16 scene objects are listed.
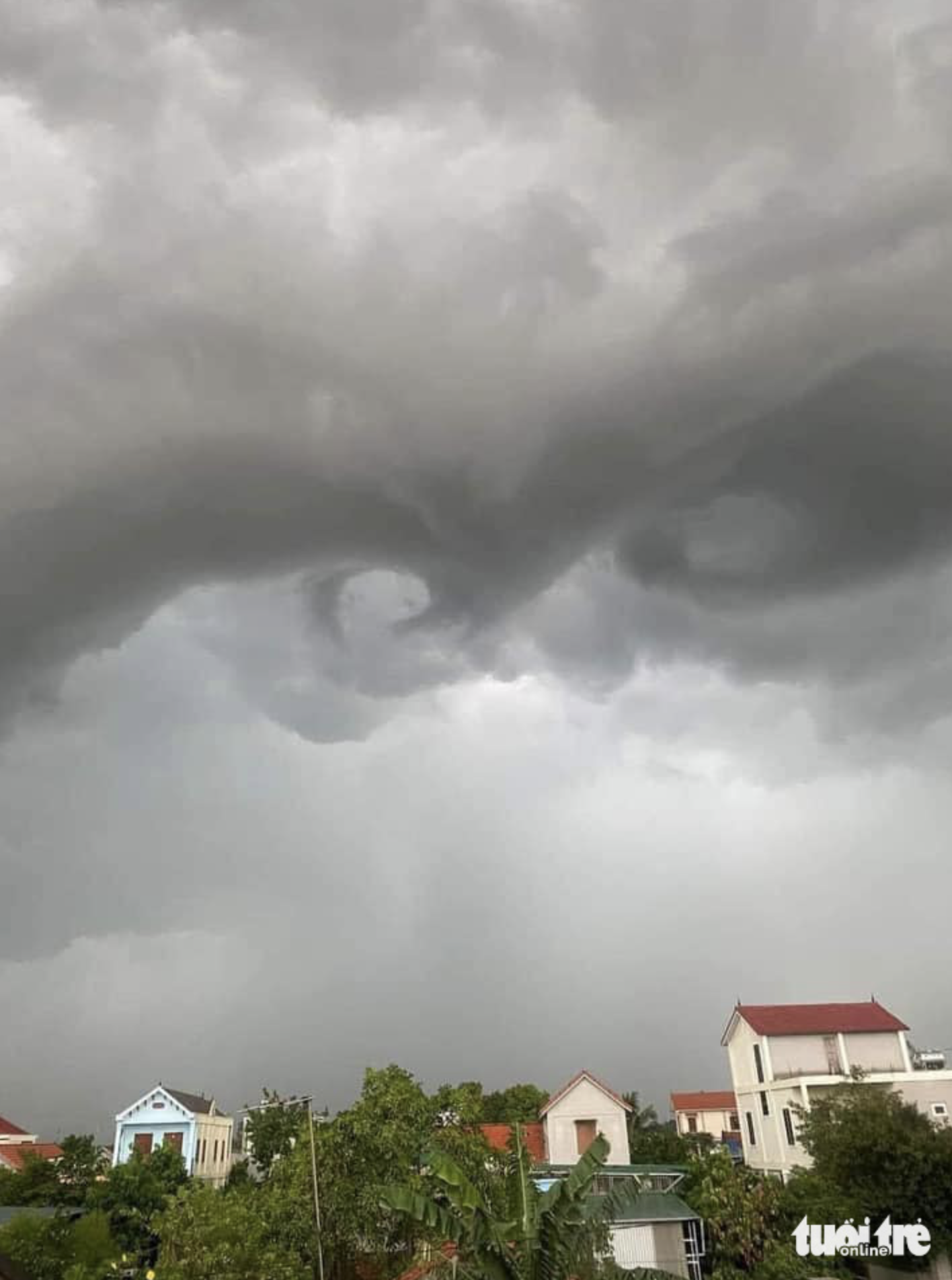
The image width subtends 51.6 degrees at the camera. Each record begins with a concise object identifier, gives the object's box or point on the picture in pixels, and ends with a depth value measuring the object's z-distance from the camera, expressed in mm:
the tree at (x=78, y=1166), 77194
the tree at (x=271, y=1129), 83250
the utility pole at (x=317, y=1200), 38969
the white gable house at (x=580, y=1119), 78188
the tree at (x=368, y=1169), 42312
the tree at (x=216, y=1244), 35656
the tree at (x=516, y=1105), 87688
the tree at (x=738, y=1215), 48000
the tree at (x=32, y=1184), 76750
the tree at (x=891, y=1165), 44125
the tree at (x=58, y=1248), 40938
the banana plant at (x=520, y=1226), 24641
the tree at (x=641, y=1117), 121938
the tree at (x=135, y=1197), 66438
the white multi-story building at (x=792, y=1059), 73125
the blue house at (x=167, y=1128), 92500
